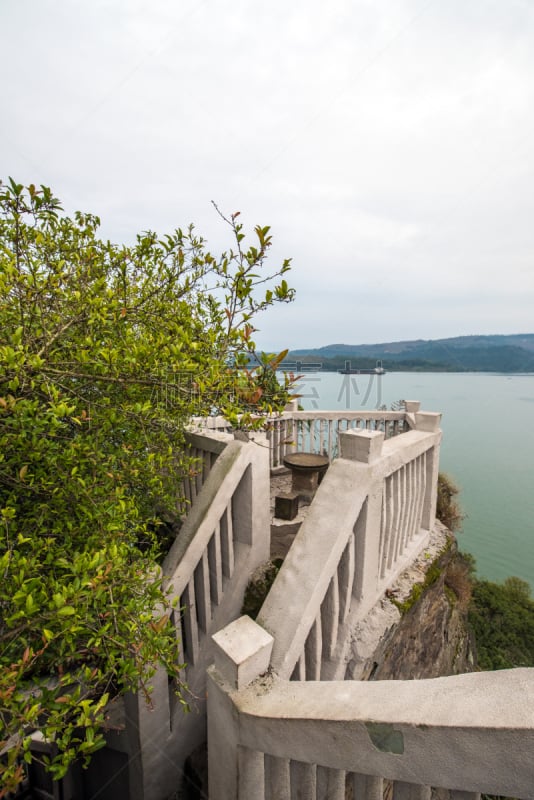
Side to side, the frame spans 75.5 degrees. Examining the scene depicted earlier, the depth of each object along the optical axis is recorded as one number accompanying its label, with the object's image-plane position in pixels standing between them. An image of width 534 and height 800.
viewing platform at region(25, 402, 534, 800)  1.38
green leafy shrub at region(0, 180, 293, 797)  1.59
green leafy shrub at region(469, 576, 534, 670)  15.08
